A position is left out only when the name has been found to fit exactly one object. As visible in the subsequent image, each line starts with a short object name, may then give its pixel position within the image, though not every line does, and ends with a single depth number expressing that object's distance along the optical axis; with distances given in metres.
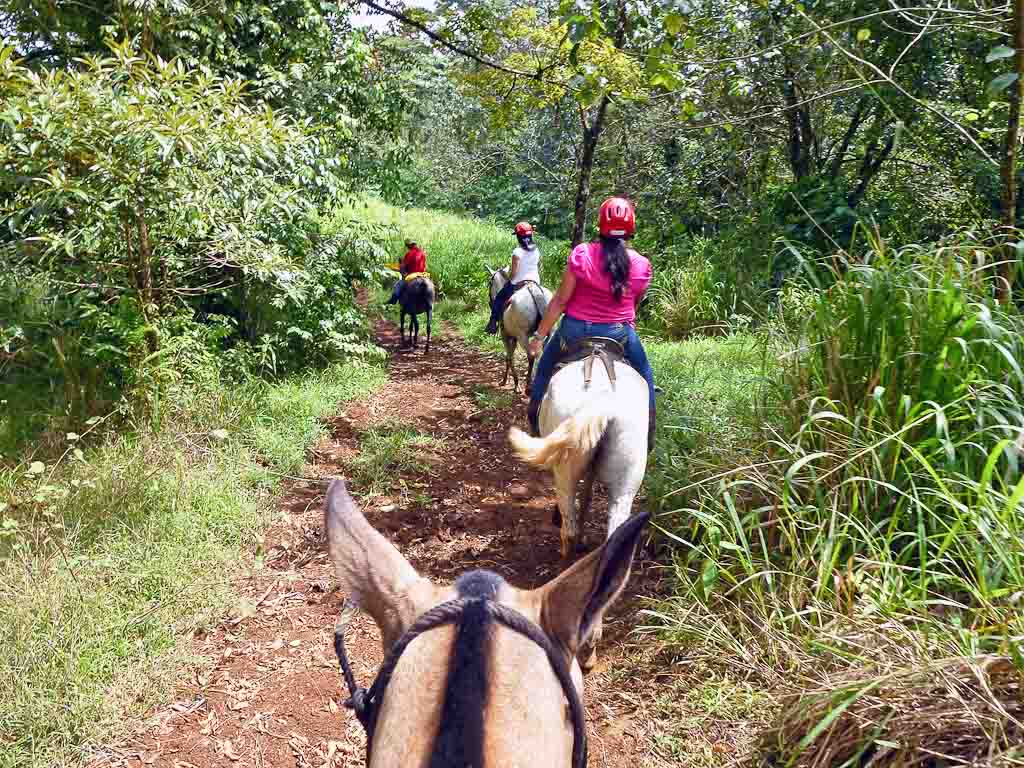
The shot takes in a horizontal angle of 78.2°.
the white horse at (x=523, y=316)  8.14
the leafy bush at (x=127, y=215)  3.78
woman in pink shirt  3.80
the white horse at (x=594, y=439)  3.24
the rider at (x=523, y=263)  8.60
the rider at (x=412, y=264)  11.59
